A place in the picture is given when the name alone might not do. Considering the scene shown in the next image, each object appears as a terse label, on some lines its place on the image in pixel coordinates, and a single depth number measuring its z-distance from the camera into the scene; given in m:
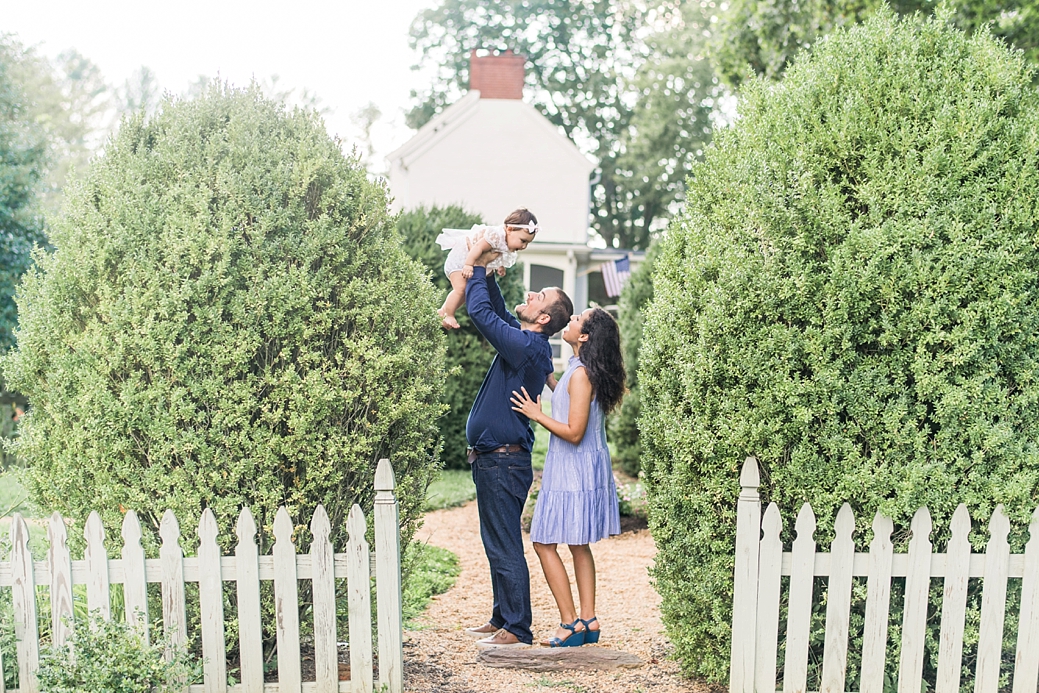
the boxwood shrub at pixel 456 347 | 11.57
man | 4.61
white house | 24.39
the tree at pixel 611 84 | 32.72
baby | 4.42
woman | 4.73
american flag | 21.92
